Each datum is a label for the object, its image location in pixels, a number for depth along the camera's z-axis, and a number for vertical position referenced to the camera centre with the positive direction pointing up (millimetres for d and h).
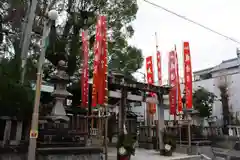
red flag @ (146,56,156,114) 14490 +3435
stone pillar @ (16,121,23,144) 6887 -226
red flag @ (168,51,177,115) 12567 +2393
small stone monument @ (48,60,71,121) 8242 +1272
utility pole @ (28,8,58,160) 5480 +824
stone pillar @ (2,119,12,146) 6612 -223
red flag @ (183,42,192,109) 12438 +2777
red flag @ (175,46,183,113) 13012 +1484
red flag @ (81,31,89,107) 11010 +2189
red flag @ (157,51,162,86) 14197 +3553
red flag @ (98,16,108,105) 8086 +1961
